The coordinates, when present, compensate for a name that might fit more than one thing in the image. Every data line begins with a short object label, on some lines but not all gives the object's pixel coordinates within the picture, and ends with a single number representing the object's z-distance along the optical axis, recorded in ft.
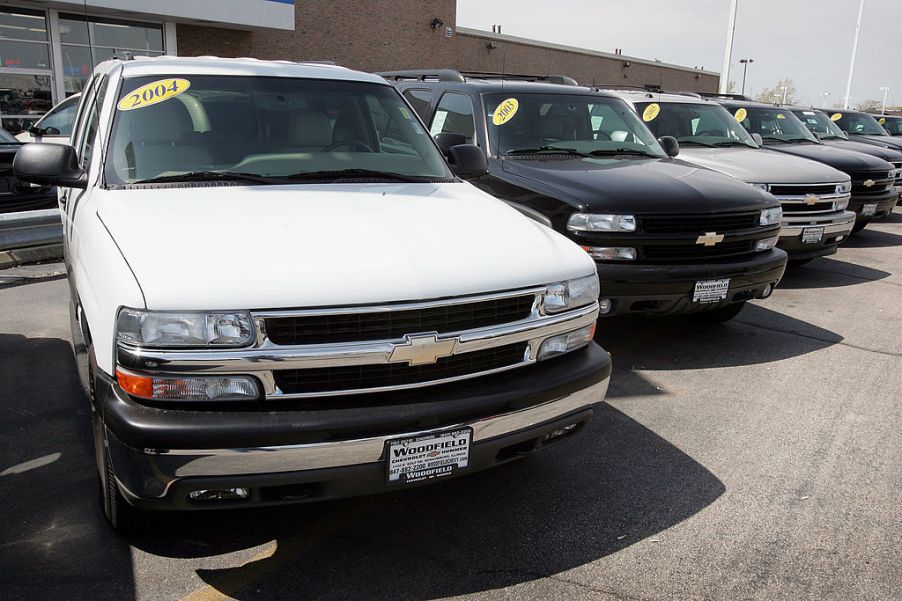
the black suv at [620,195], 17.80
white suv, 8.40
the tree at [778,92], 306.76
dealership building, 64.64
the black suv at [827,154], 34.40
